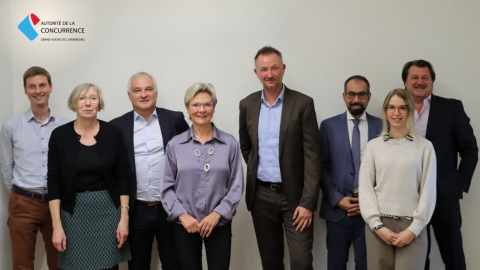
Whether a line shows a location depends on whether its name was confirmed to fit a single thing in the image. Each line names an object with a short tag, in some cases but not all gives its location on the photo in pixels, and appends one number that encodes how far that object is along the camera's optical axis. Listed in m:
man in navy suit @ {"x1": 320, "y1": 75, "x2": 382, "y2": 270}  3.07
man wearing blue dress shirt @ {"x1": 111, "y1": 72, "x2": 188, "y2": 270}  3.01
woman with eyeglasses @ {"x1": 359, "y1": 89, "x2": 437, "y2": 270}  2.55
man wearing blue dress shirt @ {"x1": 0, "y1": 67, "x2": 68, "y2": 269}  3.23
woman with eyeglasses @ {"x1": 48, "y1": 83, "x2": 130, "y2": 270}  2.66
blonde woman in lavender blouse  2.60
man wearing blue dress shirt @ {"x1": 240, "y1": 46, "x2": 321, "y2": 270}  2.86
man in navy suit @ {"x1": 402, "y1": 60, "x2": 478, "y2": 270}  3.08
